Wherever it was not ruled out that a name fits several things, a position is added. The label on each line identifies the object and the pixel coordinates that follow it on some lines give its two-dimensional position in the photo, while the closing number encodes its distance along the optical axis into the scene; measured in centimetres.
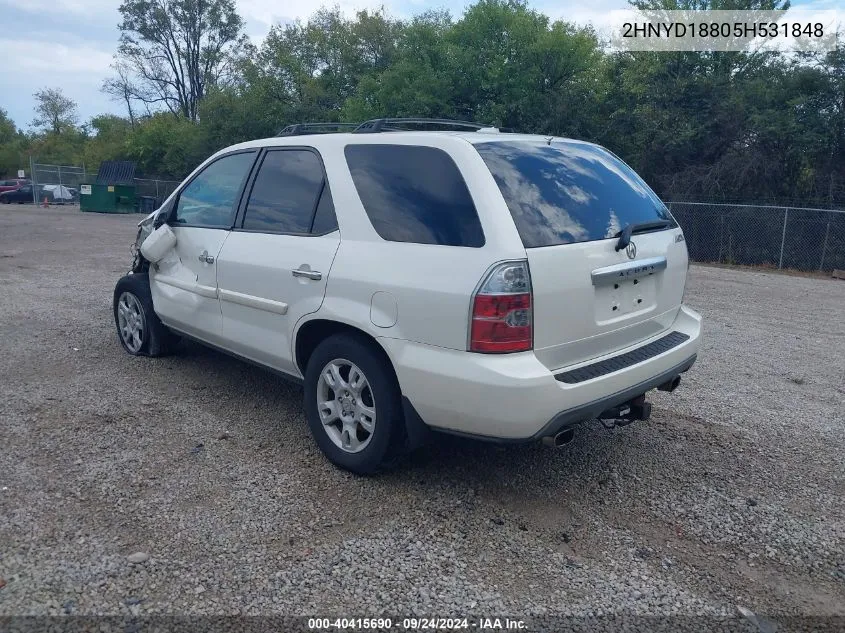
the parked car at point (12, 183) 4082
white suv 325
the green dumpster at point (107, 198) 3278
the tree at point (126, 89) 5444
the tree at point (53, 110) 6988
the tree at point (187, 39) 5041
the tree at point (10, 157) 5875
